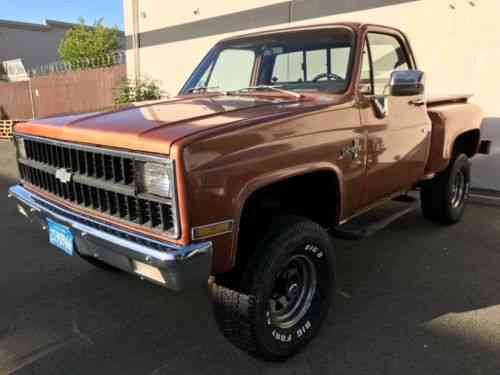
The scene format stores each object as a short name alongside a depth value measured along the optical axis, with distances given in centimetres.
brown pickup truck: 208
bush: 1033
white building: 607
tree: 2711
